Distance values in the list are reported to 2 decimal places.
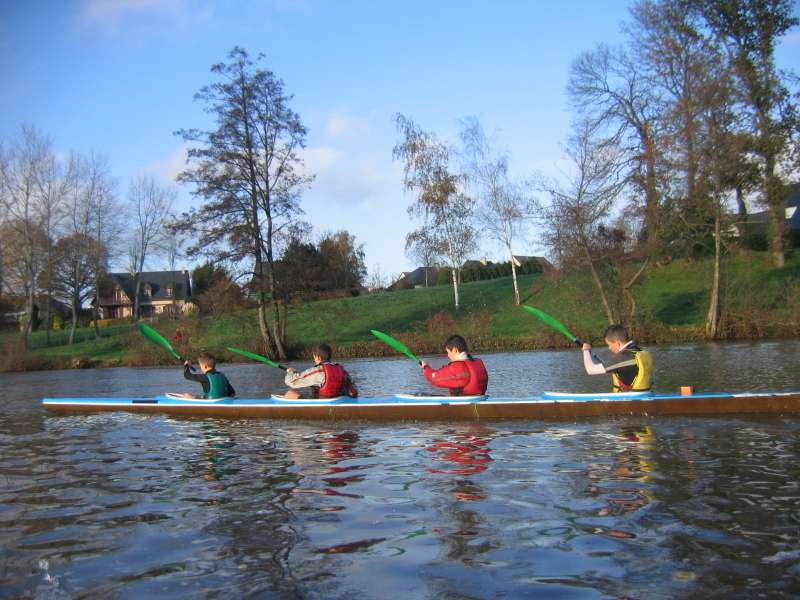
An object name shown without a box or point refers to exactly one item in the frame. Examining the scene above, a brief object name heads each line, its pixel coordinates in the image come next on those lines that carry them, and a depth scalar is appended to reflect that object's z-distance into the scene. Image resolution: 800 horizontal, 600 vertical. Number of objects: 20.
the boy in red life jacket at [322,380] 10.65
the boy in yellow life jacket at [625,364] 9.25
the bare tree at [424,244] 33.25
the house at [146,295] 70.50
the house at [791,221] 28.37
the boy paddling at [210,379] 11.41
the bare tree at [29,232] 34.34
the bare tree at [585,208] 25.48
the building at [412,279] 57.19
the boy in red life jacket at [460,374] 9.80
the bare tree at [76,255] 38.22
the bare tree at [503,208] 32.31
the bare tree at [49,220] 35.02
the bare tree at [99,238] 40.31
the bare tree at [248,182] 26.36
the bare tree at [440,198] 32.75
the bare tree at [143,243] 45.50
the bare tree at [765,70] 26.58
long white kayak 9.11
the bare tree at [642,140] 24.33
